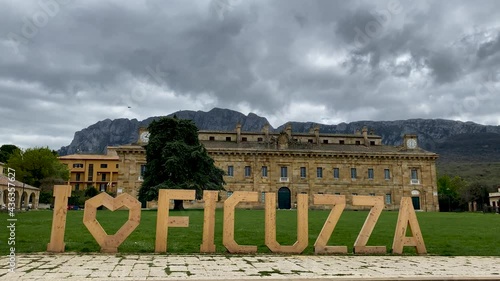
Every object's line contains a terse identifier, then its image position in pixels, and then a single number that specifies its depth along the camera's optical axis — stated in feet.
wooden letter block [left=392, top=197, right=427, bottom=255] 35.68
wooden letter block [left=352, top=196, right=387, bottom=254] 35.04
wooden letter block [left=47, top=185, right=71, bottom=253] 31.78
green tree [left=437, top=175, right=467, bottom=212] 183.83
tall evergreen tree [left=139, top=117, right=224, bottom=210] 108.58
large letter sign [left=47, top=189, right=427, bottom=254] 32.81
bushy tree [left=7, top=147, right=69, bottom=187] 177.92
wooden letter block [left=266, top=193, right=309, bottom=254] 34.27
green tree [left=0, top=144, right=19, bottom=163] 219.69
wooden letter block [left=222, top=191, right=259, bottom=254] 33.30
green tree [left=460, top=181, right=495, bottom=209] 180.86
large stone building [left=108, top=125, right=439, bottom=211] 159.43
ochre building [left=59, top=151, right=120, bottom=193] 272.92
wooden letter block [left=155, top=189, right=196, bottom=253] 33.06
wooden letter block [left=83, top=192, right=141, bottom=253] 32.53
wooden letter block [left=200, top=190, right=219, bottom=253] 33.40
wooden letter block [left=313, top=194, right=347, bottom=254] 34.65
